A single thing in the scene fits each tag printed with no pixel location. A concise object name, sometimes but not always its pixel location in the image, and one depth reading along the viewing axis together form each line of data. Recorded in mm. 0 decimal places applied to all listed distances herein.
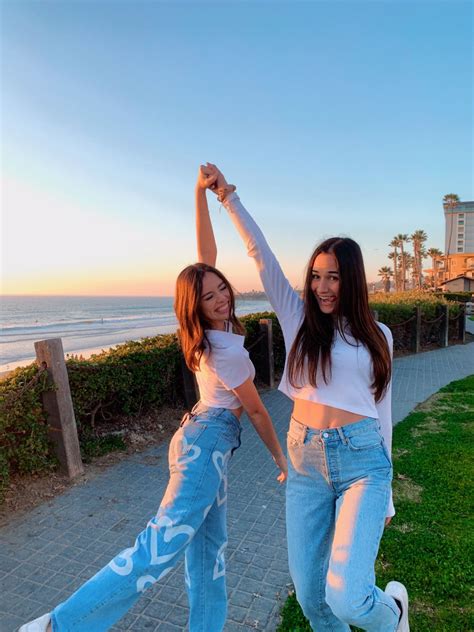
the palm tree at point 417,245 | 72188
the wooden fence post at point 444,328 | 15069
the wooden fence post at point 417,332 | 13641
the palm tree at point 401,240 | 73988
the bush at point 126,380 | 4867
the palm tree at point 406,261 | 68500
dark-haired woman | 1740
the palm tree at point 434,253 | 78812
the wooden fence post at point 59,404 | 4305
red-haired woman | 1688
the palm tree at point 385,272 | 87562
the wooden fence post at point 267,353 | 8312
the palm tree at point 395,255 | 71250
